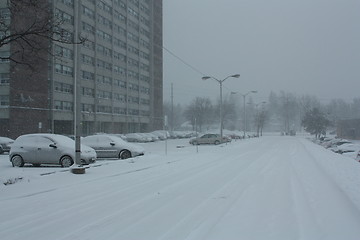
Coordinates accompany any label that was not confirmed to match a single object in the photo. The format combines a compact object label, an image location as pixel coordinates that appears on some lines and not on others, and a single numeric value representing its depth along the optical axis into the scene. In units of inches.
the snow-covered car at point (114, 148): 1004.7
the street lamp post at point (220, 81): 1913.1
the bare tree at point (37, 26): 521.0
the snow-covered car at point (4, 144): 1326.9
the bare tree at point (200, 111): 4658.0
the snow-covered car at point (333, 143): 1863.2
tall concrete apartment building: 2351.1
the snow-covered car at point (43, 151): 762.8
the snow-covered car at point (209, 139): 2063.2
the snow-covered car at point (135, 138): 2385.6
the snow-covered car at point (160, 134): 2893.7
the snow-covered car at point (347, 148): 1467.5
